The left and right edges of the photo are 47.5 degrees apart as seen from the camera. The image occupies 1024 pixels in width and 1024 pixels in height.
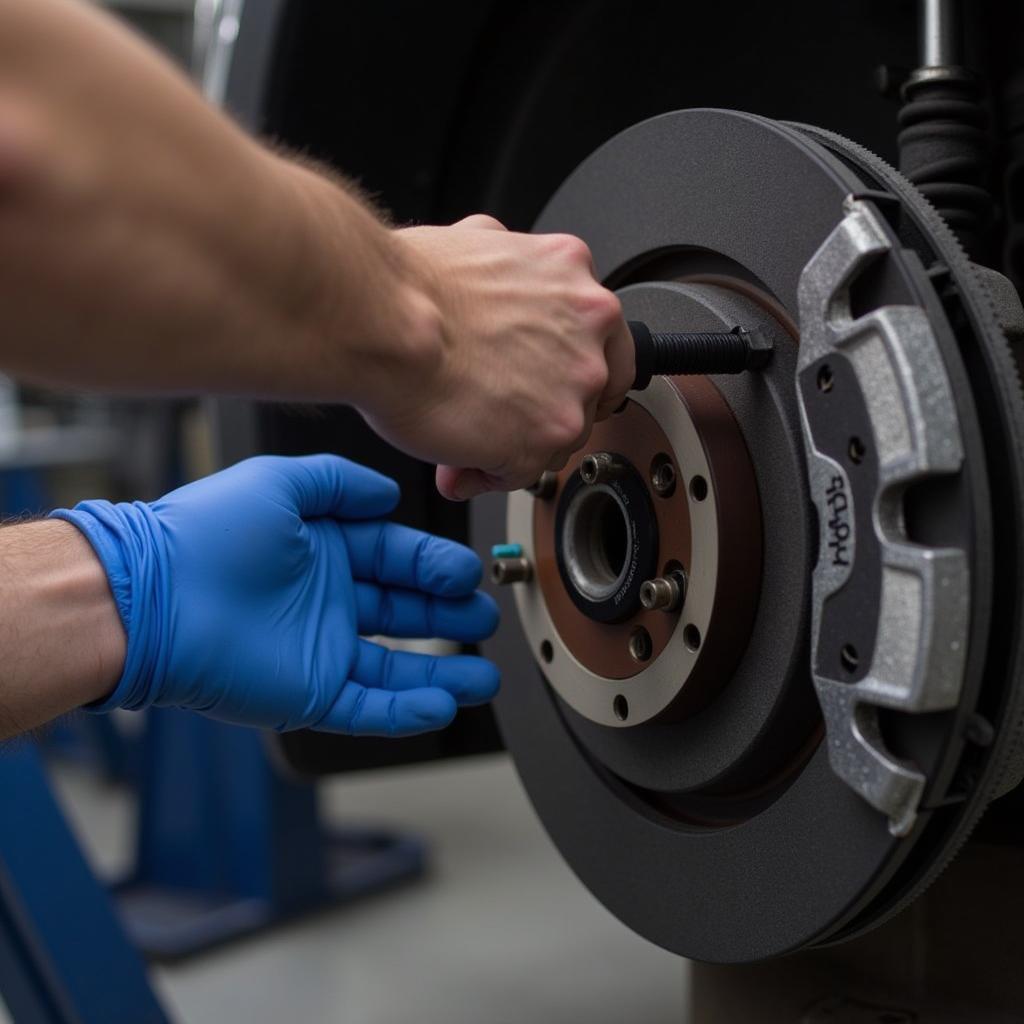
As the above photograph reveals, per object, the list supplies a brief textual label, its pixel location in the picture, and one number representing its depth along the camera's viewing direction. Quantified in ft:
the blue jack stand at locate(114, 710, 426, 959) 5.81
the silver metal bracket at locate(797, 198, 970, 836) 1.67
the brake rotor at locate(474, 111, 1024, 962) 1.72
